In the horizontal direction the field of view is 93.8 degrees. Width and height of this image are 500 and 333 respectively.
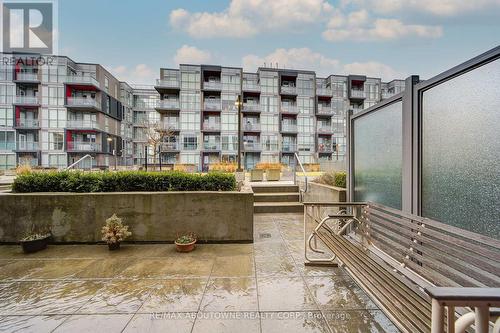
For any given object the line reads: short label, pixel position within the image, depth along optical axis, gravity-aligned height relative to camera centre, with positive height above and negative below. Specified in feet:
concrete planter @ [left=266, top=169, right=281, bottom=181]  46.47 -1.27
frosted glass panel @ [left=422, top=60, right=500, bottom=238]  7.68 +0.61
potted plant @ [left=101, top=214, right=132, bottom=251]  15.25 -4.27
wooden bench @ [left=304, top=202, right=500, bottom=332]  5.68 -3.33
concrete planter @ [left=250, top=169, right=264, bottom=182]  46.47 -1.47
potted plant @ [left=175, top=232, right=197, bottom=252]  15.14 -4.94
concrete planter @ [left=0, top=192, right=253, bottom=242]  16.75 -3.42
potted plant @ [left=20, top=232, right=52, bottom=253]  15.14 -4.89
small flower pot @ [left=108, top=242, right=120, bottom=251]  15.51 -5.25
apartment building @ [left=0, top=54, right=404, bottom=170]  100.83 +26.56
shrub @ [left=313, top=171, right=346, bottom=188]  21.52 -1.14
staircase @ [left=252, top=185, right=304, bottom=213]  26.71 -3.85
